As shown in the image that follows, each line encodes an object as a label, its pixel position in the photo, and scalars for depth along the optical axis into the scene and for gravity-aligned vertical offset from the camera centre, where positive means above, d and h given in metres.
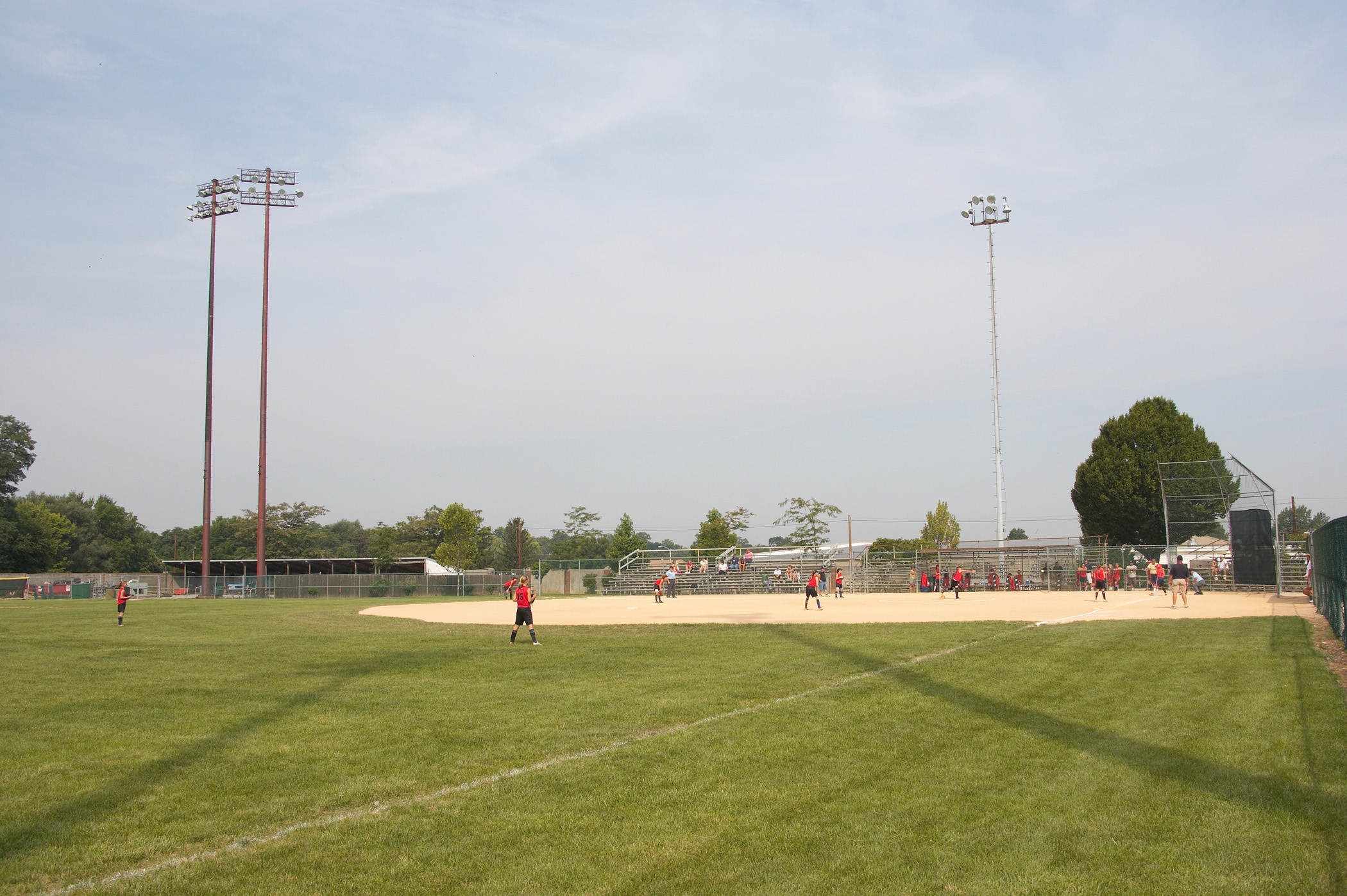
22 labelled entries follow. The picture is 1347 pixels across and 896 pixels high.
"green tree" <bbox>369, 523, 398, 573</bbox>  80.44 -1.85
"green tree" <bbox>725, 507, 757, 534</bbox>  85.00 +0.72
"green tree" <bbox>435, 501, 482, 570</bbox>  92.94 -0.33
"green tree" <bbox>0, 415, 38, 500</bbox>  82.50 +7.53
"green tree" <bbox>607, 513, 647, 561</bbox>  86.44 -1.08
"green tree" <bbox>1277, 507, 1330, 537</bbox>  112.76 +0.36
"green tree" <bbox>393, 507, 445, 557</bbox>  104.26 -0.20
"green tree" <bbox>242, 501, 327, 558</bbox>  104.88 +0.26
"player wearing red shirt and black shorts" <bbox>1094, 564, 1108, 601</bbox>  35.56 -2.17
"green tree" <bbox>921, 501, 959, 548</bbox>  73.69 -0.10
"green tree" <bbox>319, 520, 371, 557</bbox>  141.75 -1.45
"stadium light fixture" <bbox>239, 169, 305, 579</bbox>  56.38 +21.17
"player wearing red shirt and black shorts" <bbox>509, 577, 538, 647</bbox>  19.42 -1.62
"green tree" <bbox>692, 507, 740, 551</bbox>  82.69 -0.62
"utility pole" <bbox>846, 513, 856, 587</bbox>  51.34 -2.50
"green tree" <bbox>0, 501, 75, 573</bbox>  77.88 -0.37
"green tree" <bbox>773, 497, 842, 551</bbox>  79.19 +0.66
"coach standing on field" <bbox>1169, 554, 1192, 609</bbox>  28.52 -1.72
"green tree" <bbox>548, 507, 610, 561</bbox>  103.00 -1.47
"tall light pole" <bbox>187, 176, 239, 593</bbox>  56.31 +20.55
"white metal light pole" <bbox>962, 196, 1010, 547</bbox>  53.72 +16.45
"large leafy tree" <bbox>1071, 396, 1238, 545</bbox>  60.16 +4.04
